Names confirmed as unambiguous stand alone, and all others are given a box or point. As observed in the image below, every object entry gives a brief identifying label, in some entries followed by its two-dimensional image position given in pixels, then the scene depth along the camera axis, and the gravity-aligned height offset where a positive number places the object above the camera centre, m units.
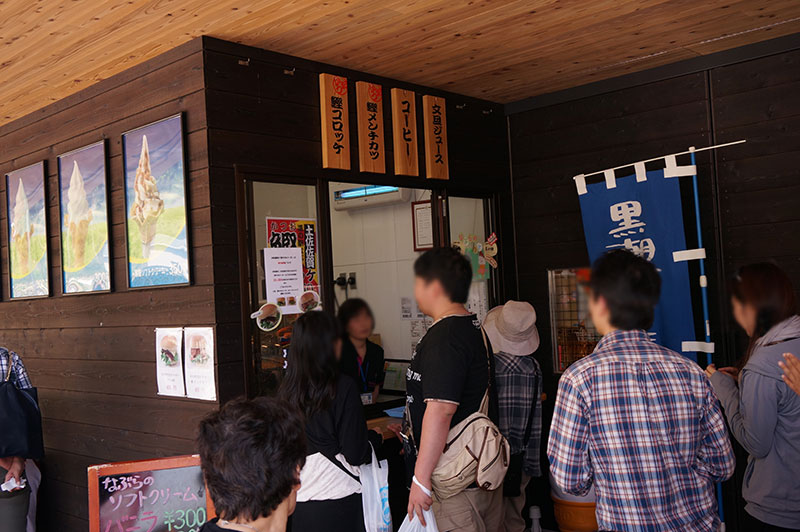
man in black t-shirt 2.50 -0.31
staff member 4.15 -0.36
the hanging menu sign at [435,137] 4.25 +0.88
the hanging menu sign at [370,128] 3.92 +0.88
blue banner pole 3.79 -0.05
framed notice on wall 4.71 +0.42
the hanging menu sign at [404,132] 4.09 +0.88
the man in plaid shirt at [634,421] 1.91 -0.38
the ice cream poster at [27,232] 4.54 +0.50
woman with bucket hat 3.66 -0.56
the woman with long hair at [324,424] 2.52 -0.46
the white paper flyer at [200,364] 3.31 -0.29
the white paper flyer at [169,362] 3.47 -0.29
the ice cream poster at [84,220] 3.96 +0.49
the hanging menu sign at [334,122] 3.73 +0.89
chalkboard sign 2.72 -0.73
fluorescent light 5.31 +0.74
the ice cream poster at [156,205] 3.44 +0.48
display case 4.46 -0.28
